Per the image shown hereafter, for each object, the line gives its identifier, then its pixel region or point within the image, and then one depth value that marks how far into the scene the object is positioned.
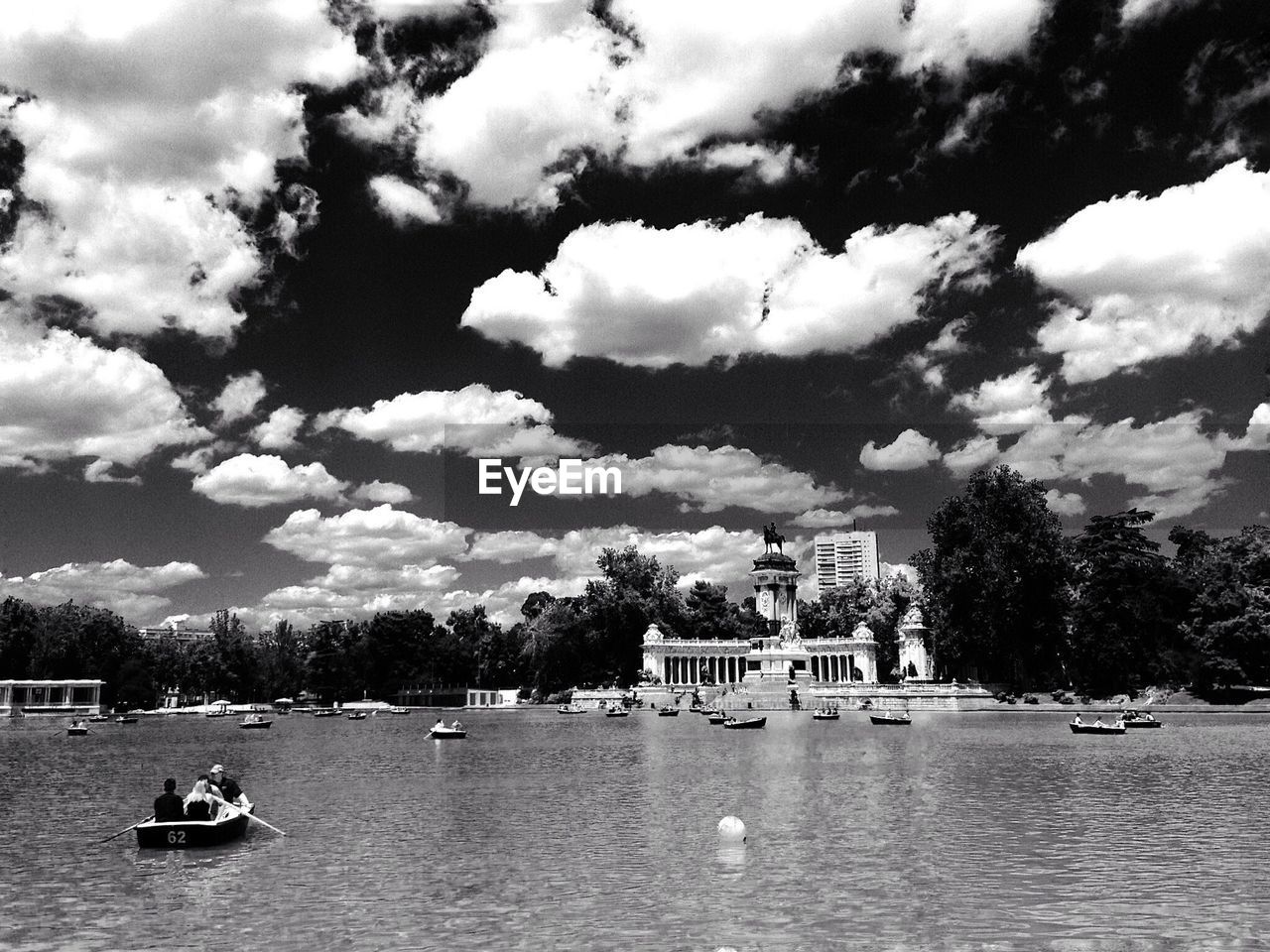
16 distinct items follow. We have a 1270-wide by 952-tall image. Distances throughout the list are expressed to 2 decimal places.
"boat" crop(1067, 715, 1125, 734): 52.22
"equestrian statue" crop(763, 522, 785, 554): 148.89
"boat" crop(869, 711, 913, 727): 65.81
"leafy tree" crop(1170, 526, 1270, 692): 67.56
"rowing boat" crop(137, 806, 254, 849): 21.75
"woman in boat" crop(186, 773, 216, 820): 22.25
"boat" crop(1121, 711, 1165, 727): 57.56
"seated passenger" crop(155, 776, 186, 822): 21.97
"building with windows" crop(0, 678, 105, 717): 108.06
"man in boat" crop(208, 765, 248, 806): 24.44
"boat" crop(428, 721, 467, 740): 61.38
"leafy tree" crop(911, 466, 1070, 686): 83.94
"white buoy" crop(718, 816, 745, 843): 21.61
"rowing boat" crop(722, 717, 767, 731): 65.62
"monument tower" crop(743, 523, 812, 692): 103.12
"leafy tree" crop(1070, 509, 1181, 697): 79.19
